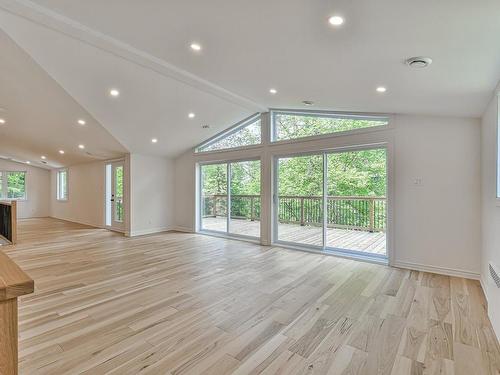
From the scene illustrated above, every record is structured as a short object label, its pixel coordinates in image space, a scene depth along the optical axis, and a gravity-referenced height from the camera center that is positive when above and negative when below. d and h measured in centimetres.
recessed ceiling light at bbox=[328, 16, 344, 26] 196 +122
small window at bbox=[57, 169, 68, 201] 1084 +19
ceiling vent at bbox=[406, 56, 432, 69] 229 +109
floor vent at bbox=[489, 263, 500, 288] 226 -73
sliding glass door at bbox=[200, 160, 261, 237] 617 -20
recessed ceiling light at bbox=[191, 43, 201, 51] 284 +150
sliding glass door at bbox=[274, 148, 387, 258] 469 -21
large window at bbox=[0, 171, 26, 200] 1073 +19
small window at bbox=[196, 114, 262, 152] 609 +124
